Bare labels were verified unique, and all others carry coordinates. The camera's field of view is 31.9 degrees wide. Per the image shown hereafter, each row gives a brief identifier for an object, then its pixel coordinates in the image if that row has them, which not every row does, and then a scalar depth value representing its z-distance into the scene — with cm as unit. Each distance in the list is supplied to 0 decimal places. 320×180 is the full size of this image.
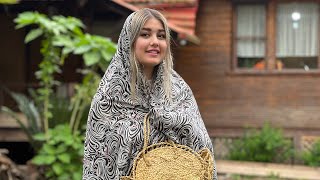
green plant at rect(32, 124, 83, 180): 639
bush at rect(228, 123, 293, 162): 962
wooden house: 1104
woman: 246
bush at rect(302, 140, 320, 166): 959
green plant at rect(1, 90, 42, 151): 711
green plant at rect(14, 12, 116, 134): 610
